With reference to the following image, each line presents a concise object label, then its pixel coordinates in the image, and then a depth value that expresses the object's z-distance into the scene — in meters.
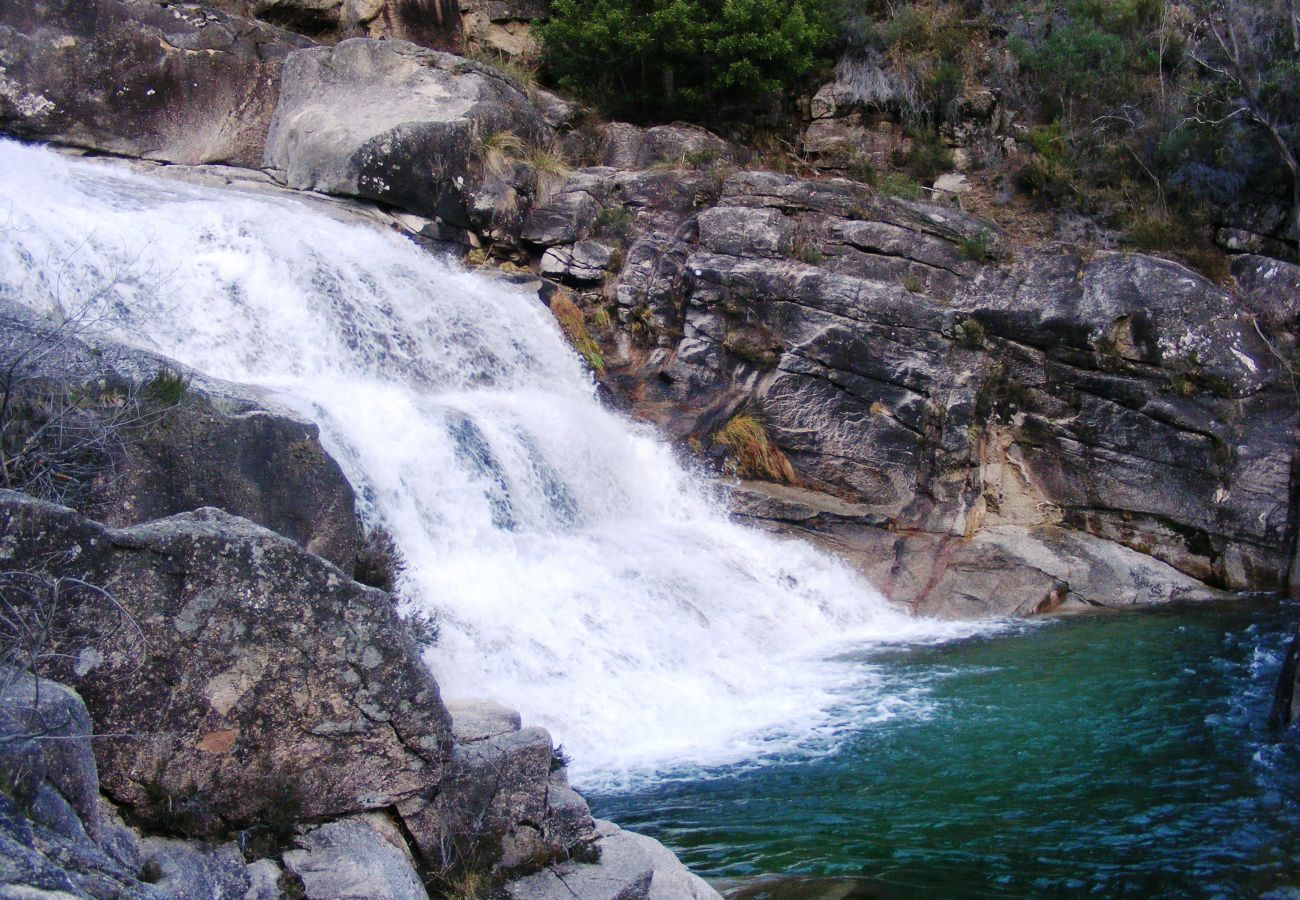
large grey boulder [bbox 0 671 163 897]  3.03
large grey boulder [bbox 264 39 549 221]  14.95
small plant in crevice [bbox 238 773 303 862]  4.30
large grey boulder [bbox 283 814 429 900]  4.21
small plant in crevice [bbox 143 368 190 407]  6.90
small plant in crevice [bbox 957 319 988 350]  14.16
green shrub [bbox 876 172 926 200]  16.72
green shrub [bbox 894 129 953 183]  18.67
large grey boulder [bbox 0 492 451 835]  4.18
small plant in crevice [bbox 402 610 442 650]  8.72
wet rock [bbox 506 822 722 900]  4.87
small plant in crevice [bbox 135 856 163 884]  3.79
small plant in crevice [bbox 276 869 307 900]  4.13
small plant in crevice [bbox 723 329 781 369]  14.33
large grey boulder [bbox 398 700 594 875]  4.83
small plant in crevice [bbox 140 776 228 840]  4.17
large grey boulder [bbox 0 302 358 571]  6.18
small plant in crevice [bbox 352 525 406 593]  8.84
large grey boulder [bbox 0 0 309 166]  14.58
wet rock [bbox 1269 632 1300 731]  8.28
